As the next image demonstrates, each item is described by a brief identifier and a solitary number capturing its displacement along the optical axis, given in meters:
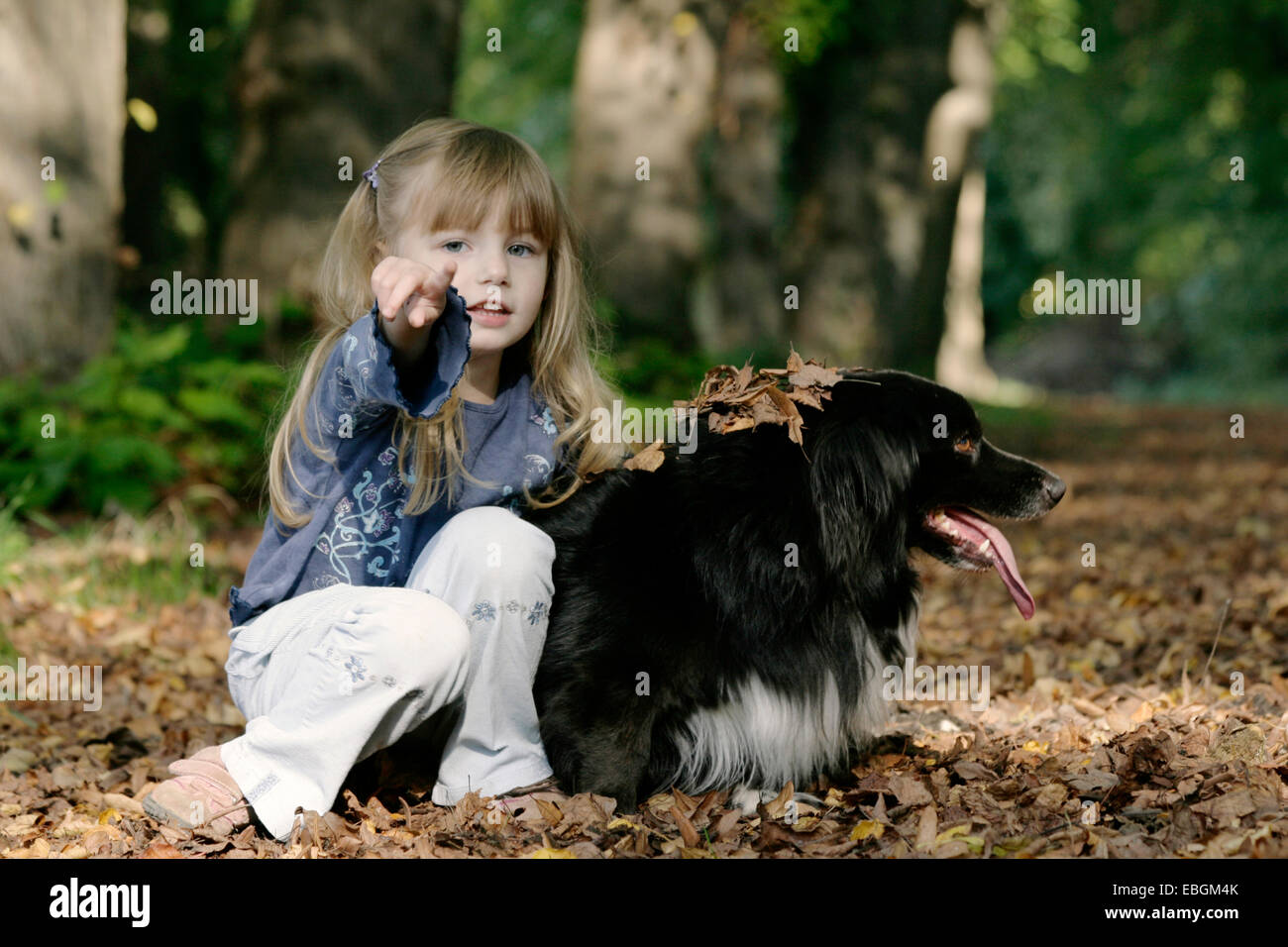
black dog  3.01
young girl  2.82
